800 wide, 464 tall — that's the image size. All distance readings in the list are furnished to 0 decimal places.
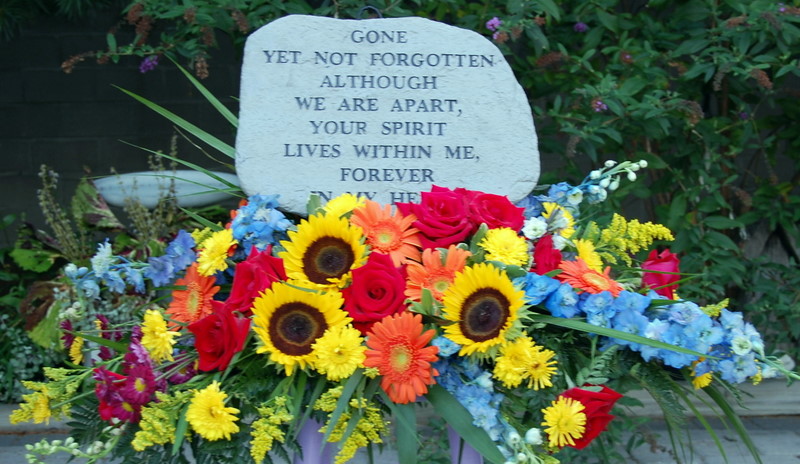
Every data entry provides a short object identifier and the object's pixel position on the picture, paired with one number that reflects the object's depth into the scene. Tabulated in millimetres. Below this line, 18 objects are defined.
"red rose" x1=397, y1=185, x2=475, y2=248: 1760
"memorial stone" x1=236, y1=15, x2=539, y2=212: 2014
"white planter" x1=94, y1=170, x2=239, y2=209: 3545
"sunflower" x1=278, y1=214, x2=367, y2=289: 1691
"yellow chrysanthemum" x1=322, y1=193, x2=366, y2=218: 1796
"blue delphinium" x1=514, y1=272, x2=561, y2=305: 1645
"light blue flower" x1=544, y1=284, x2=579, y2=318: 1638
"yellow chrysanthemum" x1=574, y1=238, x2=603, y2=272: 1852
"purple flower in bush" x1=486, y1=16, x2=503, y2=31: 2965
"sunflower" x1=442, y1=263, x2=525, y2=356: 1574
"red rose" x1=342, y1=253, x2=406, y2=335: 1624
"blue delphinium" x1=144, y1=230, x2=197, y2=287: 1857
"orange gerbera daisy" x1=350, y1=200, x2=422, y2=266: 1751
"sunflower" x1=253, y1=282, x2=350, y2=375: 1573
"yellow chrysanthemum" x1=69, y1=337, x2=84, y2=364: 1877
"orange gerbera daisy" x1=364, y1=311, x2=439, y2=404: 1546
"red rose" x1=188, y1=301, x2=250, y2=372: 1601
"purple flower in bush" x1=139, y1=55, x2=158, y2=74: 3154
